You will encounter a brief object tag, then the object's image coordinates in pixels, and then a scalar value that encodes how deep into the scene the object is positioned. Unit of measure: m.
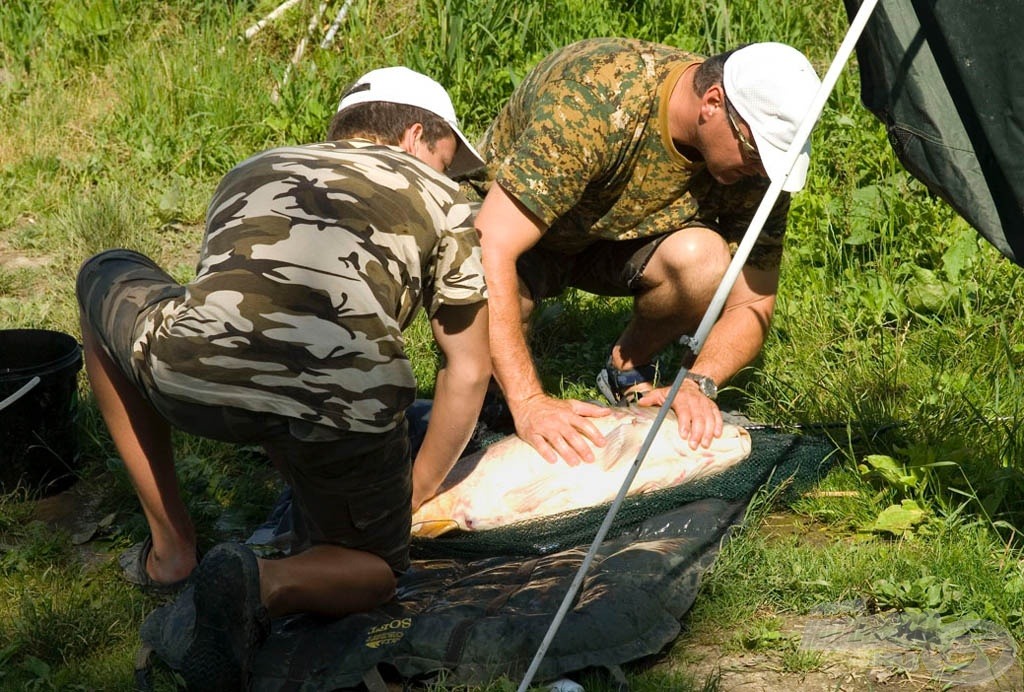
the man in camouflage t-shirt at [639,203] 3.74
